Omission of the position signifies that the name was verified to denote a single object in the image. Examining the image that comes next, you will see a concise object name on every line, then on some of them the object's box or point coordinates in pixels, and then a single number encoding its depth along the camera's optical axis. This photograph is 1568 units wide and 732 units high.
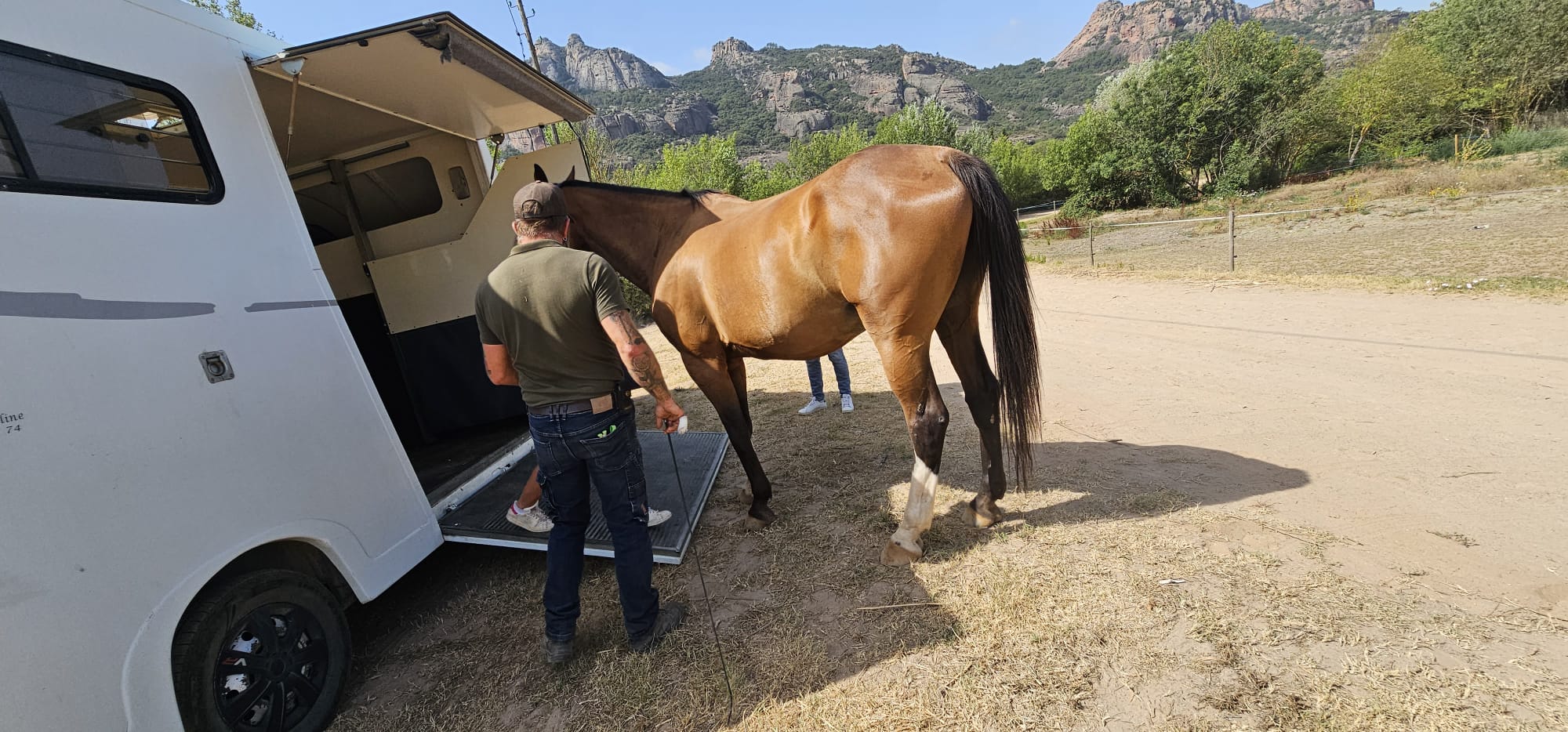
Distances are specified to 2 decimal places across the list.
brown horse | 2.58
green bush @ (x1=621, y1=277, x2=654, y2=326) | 12.68
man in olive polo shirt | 2.19
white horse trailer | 1.57
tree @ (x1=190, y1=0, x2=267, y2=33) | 13.47
